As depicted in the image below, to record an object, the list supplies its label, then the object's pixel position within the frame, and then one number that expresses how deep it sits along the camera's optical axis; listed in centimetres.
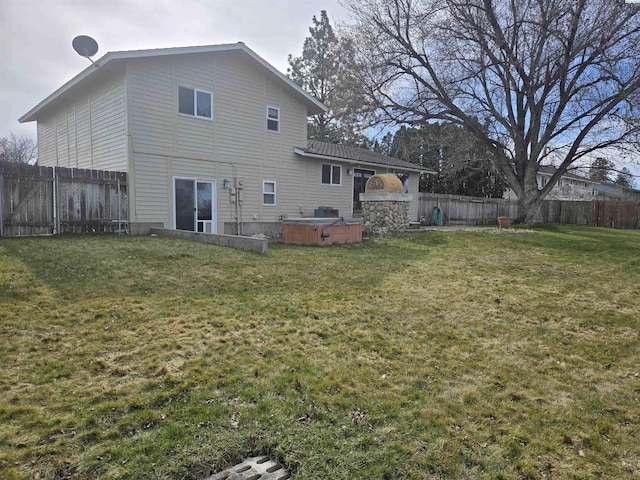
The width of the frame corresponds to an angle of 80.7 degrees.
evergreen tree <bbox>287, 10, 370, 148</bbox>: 2989
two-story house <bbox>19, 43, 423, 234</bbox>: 1128
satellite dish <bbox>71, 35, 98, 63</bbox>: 1084
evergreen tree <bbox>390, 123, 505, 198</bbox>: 2089
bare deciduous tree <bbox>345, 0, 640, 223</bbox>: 1600
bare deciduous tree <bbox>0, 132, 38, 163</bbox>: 3594
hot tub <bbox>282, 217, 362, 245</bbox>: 1130
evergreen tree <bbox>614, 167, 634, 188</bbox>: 4308
